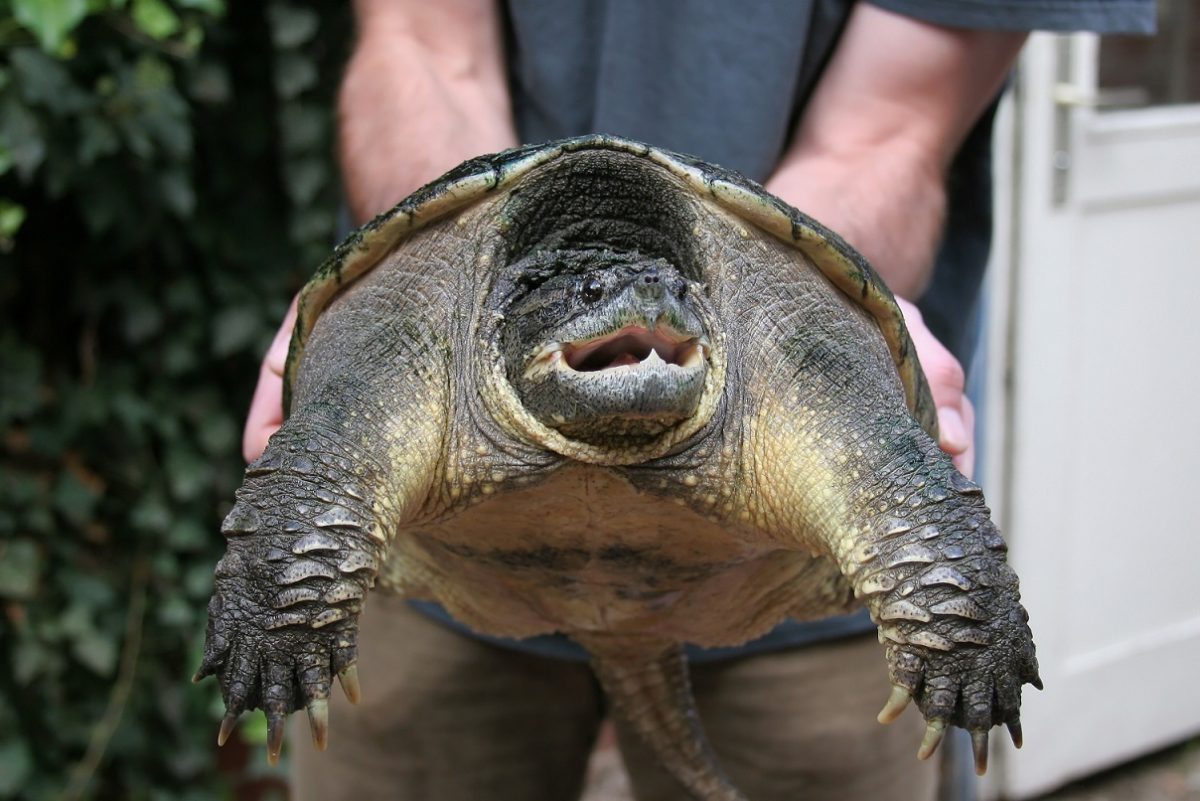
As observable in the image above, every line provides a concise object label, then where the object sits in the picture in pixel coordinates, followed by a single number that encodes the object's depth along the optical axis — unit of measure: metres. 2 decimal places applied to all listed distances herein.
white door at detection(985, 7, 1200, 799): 3.27
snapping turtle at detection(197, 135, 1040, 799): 1.10
